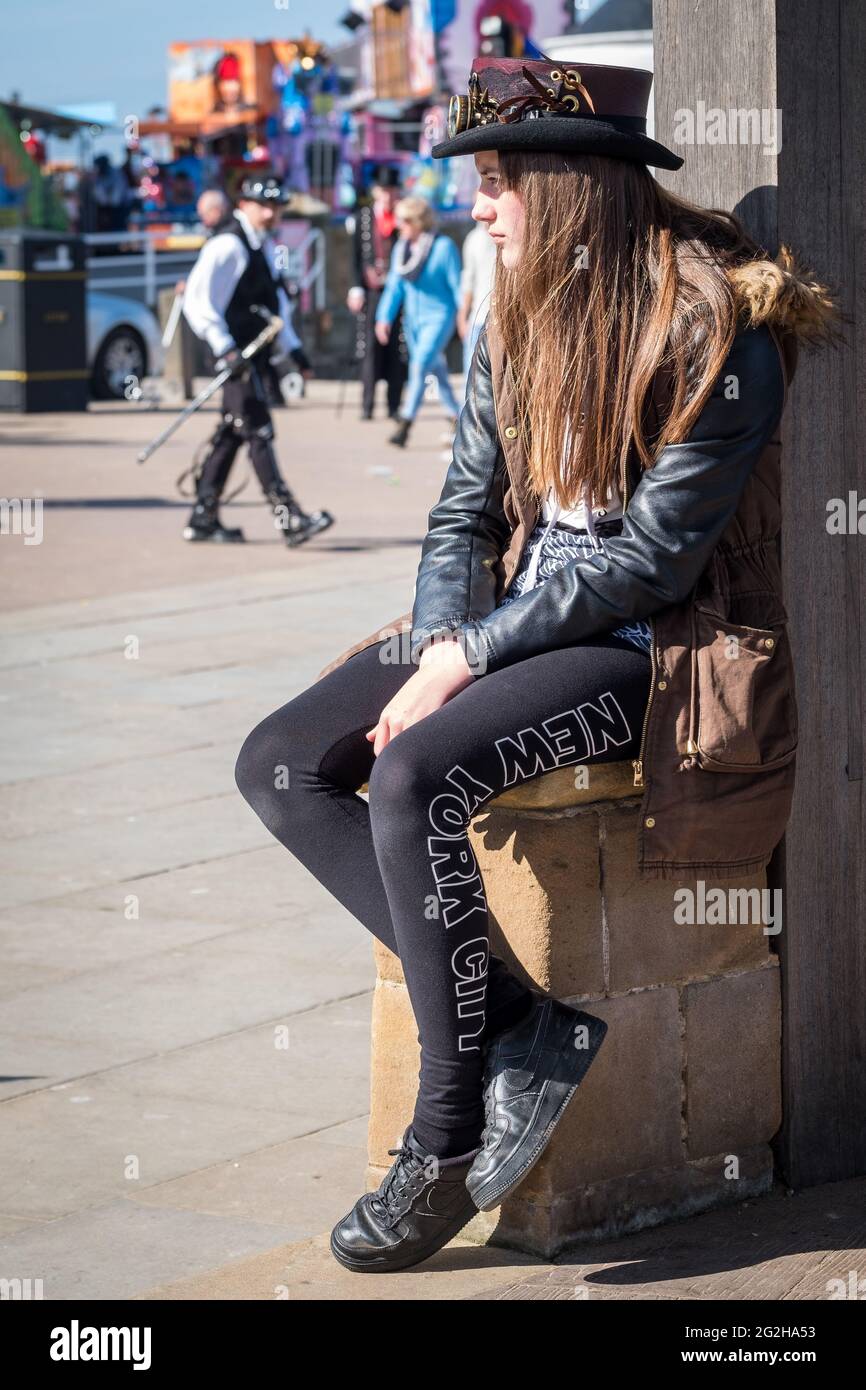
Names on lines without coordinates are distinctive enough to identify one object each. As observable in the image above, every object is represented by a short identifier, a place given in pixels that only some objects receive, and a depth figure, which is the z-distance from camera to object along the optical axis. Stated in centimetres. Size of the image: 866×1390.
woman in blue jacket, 1594
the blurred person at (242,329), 1133
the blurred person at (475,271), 1449
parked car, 2186
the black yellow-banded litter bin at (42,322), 1950
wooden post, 325
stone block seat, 308
